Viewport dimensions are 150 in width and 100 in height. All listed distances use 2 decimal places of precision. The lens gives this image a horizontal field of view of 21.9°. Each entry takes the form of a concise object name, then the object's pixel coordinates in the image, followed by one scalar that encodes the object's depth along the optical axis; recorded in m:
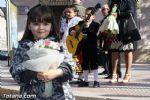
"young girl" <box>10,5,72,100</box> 2.65
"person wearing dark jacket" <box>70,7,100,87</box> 6.52
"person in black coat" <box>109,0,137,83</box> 6.58
